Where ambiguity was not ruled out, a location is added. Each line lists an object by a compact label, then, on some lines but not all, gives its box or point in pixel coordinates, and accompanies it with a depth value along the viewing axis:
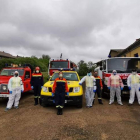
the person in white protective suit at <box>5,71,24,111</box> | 6.74
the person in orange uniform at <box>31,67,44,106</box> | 7.39
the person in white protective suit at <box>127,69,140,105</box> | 7.25
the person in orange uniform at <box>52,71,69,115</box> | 5.81
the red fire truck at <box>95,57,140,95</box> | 7.97
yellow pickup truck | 6.20
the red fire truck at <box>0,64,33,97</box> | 8.81
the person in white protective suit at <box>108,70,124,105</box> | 7.28
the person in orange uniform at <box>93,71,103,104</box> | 7.64
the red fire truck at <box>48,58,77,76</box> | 12.84
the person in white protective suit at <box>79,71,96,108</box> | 6.85
